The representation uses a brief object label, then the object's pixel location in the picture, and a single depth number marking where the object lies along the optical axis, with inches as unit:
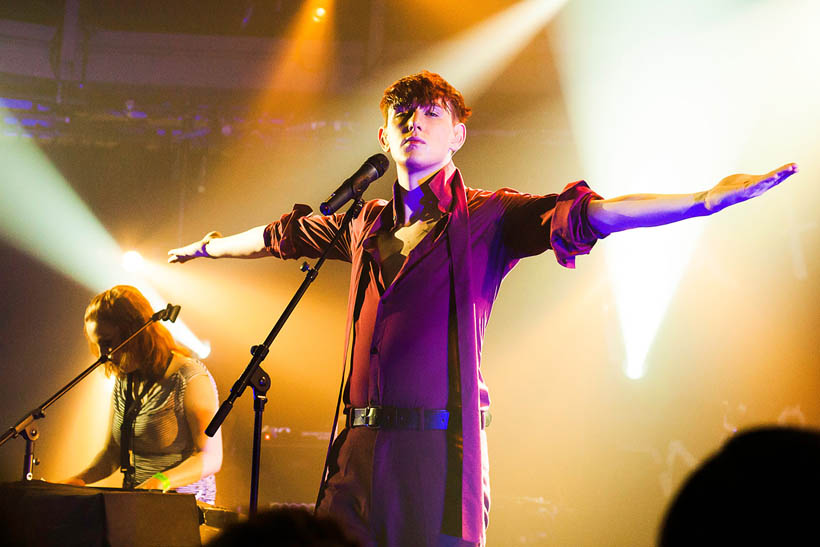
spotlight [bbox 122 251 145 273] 266.4
